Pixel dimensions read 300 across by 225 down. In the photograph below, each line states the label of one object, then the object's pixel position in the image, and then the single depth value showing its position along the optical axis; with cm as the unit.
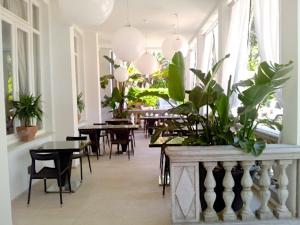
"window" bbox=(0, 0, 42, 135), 468
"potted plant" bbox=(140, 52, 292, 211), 274
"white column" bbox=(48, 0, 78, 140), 603
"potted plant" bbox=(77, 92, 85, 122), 771
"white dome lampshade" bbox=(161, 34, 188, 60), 638
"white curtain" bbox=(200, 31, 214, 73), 830
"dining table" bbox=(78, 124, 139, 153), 684
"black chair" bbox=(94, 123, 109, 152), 803
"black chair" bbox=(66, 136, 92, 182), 501
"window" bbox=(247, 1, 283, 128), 417
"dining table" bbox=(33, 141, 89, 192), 430
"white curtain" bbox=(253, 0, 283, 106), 368
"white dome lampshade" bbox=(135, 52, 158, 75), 753
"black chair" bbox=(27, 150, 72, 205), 403
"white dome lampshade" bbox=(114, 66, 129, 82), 884
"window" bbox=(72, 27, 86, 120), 838
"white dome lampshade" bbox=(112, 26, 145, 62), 465
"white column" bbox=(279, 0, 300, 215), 286
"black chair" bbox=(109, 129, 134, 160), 705
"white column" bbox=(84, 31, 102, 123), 898
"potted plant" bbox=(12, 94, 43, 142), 473
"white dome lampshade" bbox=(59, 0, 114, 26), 313
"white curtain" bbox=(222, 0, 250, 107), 498
